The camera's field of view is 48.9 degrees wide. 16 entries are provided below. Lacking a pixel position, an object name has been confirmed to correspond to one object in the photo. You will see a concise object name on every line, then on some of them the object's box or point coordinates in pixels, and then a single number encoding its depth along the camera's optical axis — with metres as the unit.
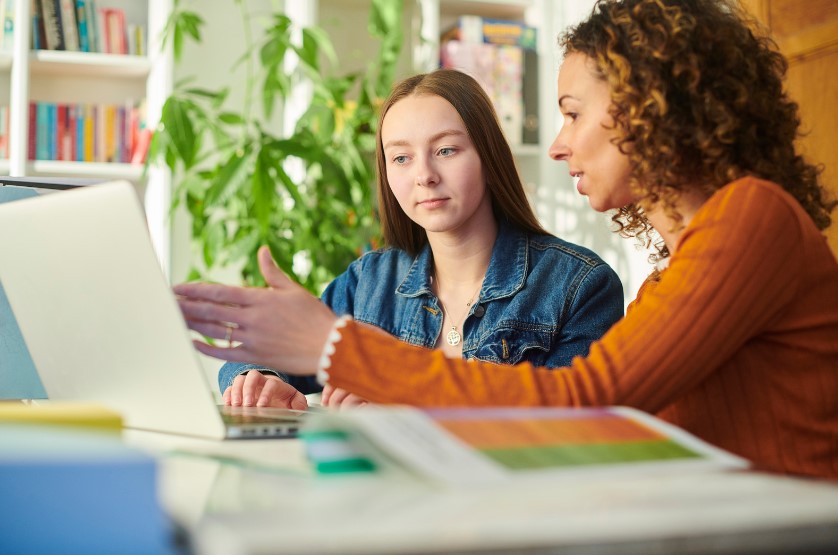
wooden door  2.34
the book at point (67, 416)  0.71
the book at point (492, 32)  3.46
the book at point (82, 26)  3.39
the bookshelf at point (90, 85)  3.22
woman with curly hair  0.89
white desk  0.45
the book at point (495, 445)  0.57
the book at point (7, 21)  3.26
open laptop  0.85
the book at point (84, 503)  0.48
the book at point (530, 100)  3.52
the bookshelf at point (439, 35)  3.45
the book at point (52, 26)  3.32
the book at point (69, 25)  3.36
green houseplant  2.83
